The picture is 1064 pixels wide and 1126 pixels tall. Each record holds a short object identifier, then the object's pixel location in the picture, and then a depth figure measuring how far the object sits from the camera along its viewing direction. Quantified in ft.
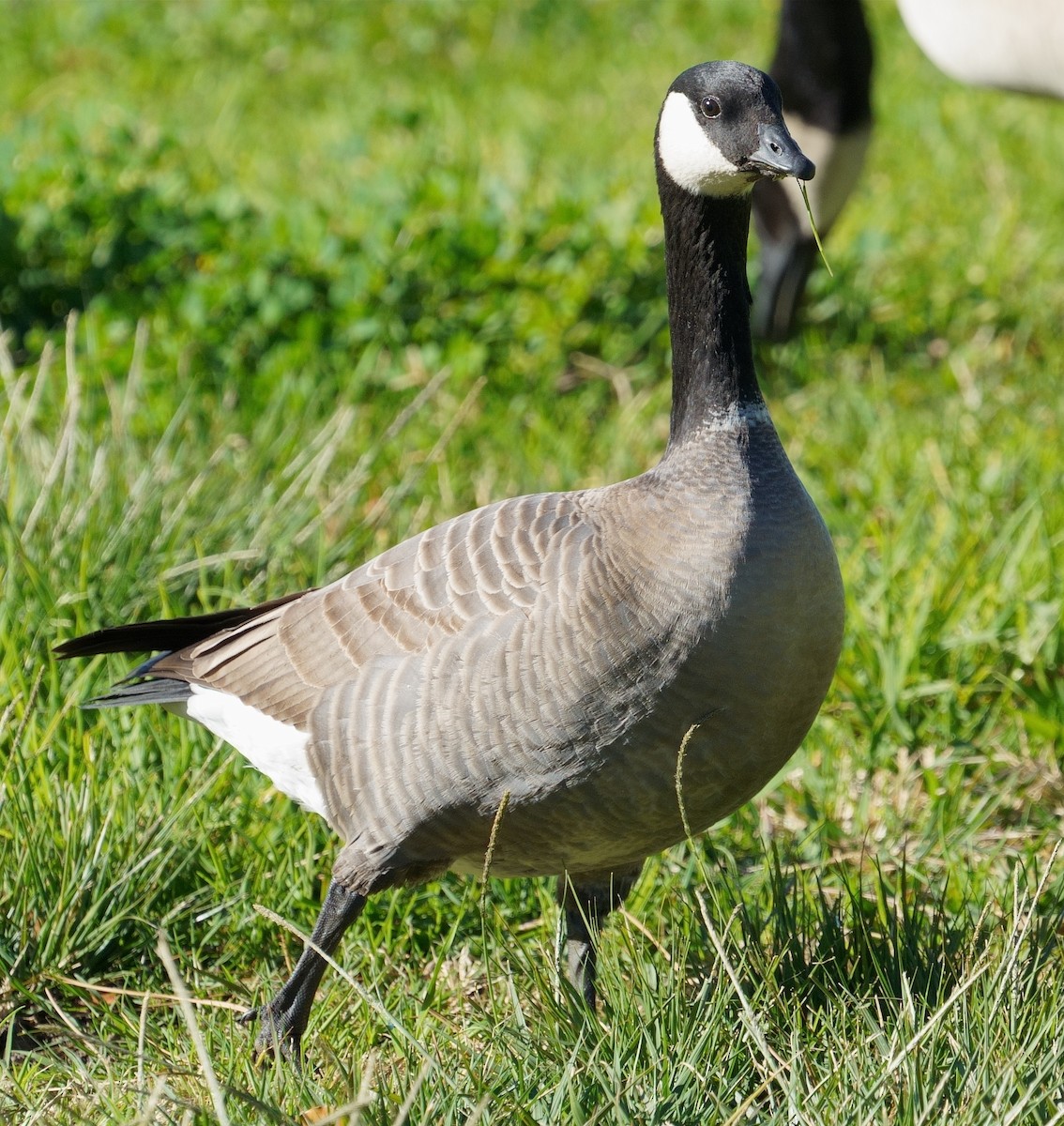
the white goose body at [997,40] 26.25
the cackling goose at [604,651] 16.67
